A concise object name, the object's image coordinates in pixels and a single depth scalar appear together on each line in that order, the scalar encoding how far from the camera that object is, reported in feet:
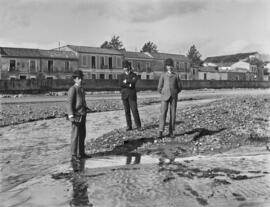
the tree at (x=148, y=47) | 445.78
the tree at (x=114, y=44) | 389.64
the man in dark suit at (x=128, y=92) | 37.63
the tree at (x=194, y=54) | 456.45
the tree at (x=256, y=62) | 394.09
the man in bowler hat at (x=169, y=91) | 33.90
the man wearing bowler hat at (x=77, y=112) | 27.63
